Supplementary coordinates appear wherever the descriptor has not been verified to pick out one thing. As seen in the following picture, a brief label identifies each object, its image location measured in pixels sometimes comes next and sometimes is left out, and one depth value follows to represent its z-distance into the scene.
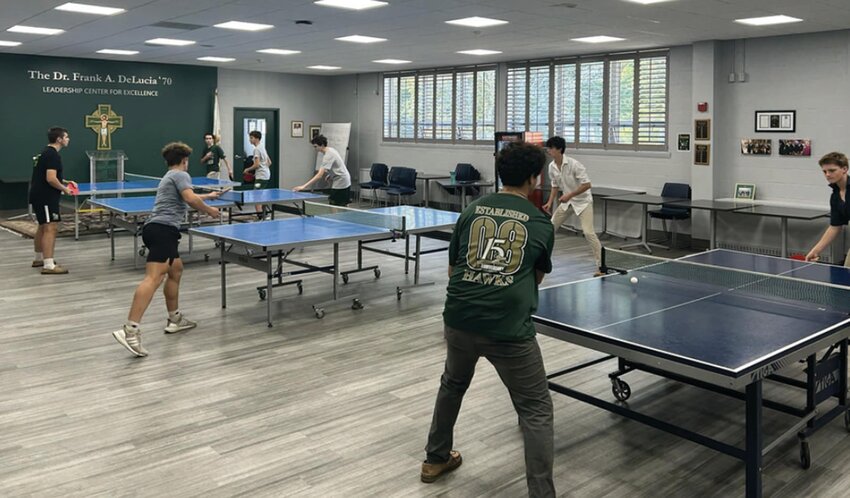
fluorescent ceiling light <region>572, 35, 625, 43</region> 10.24
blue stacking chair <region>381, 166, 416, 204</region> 14.73
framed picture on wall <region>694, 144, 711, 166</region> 10.53
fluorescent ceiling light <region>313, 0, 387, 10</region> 7.74
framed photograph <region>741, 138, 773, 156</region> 10.05
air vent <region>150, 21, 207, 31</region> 9.38
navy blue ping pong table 3.09
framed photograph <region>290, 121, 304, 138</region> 17.34
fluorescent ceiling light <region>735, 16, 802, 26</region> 8.37
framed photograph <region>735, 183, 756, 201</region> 10.25
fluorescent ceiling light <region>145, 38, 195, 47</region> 11.13
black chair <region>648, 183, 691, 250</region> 10.30
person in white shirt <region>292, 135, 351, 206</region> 9.54
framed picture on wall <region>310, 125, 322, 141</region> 17.72
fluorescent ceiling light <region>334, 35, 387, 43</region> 10.58
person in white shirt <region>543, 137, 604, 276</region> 8.23
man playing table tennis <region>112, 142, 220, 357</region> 5.50
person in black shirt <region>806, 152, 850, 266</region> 5.09
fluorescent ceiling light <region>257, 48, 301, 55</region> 12.25
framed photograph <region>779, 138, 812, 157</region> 9.63
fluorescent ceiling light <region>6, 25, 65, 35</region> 10.01
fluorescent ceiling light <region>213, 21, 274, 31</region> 9.39
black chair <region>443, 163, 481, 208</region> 14.34
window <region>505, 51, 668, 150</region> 11.59
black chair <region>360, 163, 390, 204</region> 15.66
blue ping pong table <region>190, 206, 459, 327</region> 6.25
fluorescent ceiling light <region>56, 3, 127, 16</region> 8.20
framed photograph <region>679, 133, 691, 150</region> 11.03
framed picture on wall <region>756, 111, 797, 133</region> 9.77
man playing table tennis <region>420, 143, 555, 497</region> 3.02
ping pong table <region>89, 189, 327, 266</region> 8.73
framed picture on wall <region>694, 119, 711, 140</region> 10.48
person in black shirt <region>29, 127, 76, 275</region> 8.14
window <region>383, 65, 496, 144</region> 14.44
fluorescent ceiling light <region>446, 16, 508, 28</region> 8.73
